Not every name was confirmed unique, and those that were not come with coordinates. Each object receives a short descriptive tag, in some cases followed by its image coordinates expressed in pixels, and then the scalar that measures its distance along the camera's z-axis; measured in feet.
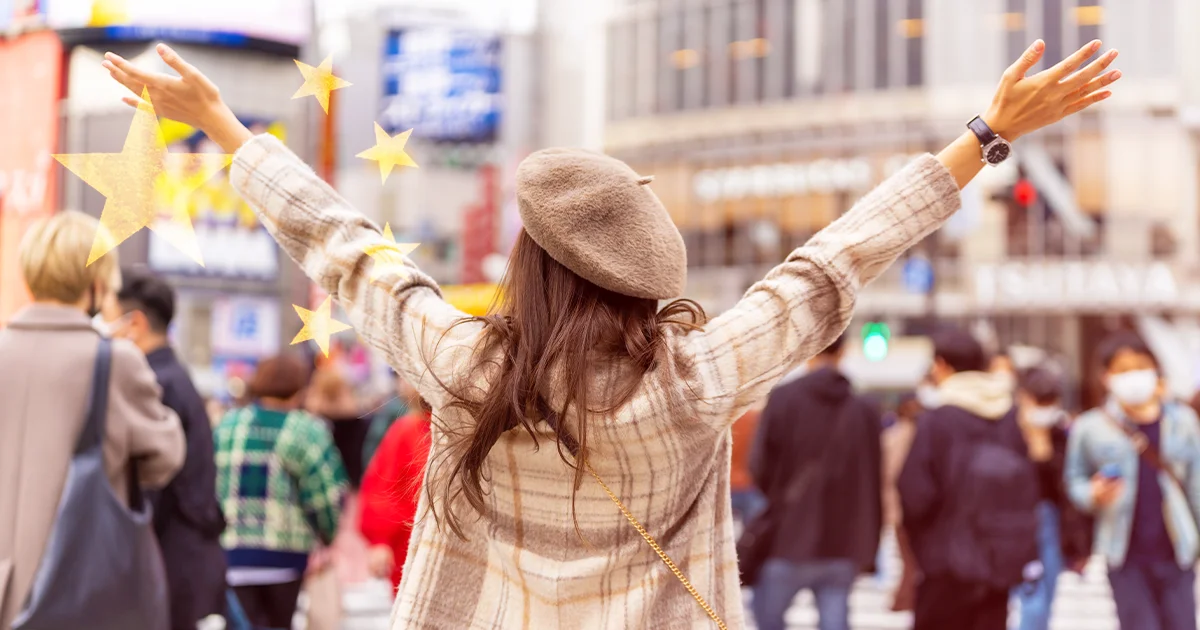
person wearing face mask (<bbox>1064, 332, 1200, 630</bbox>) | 19.84
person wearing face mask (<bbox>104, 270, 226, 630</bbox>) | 15.23
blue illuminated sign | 127.75
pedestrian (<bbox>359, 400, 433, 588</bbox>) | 19.06
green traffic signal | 49.52
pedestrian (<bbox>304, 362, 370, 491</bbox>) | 31.07
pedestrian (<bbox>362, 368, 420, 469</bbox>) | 27.90
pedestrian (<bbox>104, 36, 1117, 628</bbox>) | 6.95
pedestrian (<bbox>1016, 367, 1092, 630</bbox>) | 22.77
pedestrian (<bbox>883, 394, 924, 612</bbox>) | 29.76
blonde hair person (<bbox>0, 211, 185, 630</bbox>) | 11.64
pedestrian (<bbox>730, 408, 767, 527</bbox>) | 37.35
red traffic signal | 62.69
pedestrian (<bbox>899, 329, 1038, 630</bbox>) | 20.17
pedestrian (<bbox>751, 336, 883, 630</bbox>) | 21.80
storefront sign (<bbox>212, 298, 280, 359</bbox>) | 46.60
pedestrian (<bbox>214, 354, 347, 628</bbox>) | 19.67
